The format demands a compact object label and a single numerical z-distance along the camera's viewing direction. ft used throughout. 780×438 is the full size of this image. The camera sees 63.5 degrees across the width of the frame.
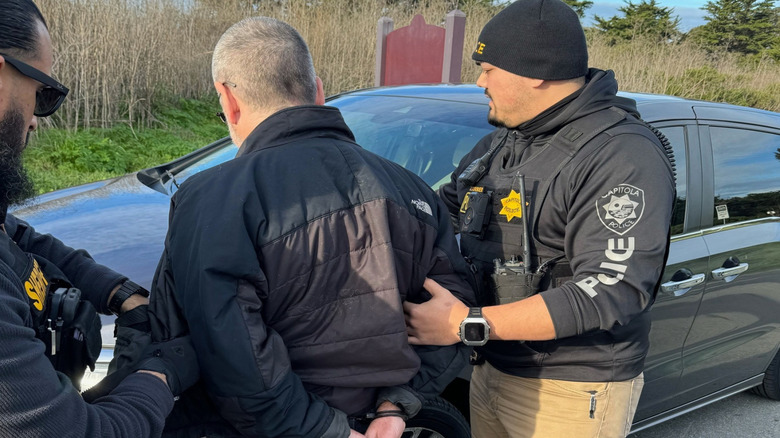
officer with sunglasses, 2.95
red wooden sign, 28.48
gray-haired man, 4.04
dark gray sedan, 8.59
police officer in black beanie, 5.14
